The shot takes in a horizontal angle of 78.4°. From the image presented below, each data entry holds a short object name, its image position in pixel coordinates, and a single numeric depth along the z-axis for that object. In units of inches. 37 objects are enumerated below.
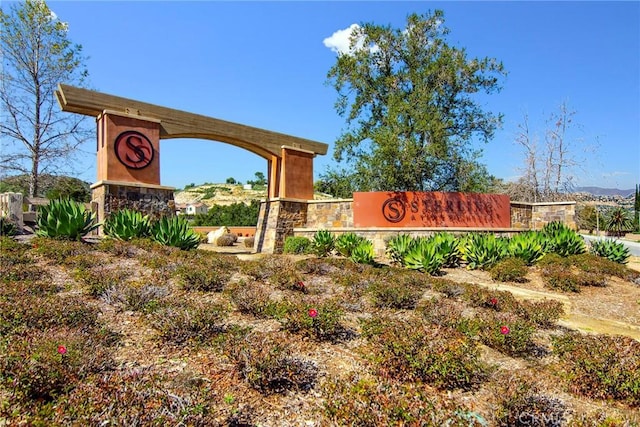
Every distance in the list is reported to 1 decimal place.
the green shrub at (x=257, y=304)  194.5
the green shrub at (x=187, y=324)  161.2
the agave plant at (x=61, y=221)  364.8
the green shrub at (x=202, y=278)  239.9
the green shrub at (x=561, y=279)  349.7
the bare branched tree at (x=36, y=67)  786.8
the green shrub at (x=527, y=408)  115.3
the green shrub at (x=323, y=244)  553.0
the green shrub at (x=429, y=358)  139.8
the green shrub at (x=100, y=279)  213.9
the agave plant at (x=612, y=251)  516.1
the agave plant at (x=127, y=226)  406.0
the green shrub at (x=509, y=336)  174.1
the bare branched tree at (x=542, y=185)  953.5
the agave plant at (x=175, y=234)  408.8
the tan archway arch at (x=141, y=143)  506.3
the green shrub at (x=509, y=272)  383.9
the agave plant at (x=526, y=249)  455.2
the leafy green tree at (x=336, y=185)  893.8
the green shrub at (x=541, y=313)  219.8
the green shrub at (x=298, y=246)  622.2
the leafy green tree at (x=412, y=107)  748.6
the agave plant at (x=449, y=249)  449.1
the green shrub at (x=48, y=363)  115.8
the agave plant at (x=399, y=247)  463.8
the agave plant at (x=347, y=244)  516.4
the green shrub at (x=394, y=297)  236.1
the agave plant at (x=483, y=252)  445.4
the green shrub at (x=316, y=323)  174.1
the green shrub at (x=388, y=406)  109.7
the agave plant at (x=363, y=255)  442.4
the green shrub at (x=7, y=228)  410.6
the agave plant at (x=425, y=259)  406.9
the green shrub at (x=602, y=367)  138.8
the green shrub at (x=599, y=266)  403.9
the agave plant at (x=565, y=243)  509.0
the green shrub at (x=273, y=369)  131.5
